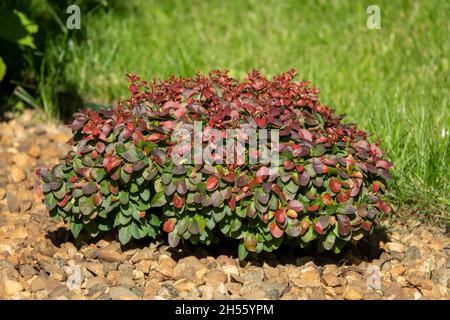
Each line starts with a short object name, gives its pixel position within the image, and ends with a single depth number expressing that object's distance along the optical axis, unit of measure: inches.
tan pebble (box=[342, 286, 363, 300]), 118.4
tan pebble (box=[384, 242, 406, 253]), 137.3
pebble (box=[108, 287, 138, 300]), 117.0
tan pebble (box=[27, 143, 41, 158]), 175.2
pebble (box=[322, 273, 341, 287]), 122.2
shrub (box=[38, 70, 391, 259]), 116.6
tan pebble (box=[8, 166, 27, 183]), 163.3
